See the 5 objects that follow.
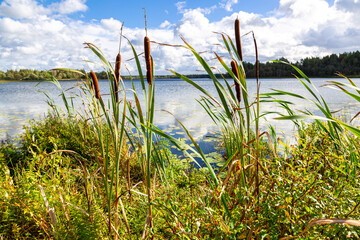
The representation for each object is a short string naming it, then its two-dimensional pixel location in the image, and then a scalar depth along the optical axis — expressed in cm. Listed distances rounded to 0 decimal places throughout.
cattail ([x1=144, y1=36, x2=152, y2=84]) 88
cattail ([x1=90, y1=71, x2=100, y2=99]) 95
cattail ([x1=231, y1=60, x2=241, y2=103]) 104
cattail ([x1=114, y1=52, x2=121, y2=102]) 94
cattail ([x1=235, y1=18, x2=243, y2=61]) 97
